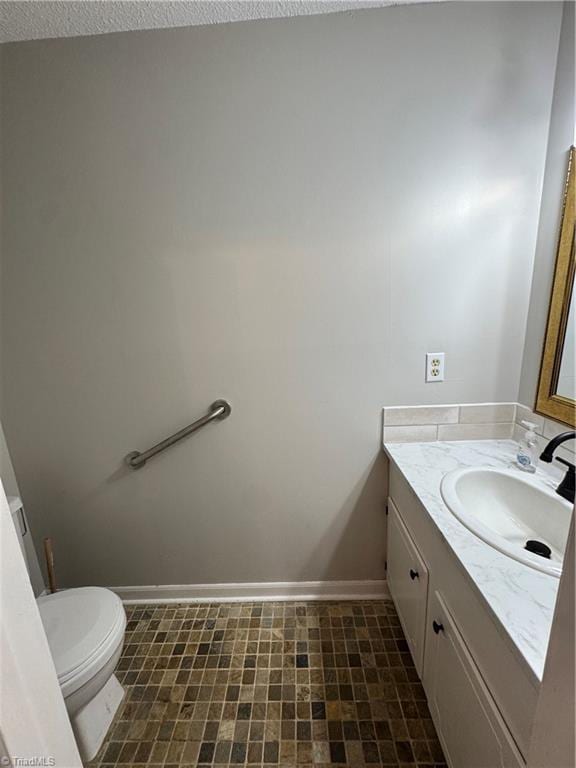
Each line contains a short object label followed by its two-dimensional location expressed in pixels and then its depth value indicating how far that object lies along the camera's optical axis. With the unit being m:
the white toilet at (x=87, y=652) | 0.95
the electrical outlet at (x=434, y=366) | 1.32
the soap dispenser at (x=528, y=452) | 1.14
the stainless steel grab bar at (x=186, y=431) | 1.36
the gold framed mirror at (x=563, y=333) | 1.08
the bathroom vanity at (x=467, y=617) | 0.61
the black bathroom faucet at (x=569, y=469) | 0.93
